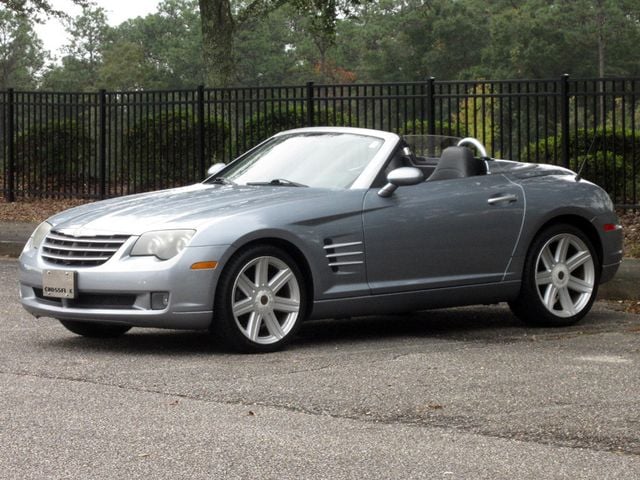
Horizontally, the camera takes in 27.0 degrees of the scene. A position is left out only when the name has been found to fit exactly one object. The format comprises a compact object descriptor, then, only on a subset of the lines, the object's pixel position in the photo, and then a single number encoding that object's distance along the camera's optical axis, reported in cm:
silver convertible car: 866
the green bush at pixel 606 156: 1812
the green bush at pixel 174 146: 2261
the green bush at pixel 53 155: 2456
